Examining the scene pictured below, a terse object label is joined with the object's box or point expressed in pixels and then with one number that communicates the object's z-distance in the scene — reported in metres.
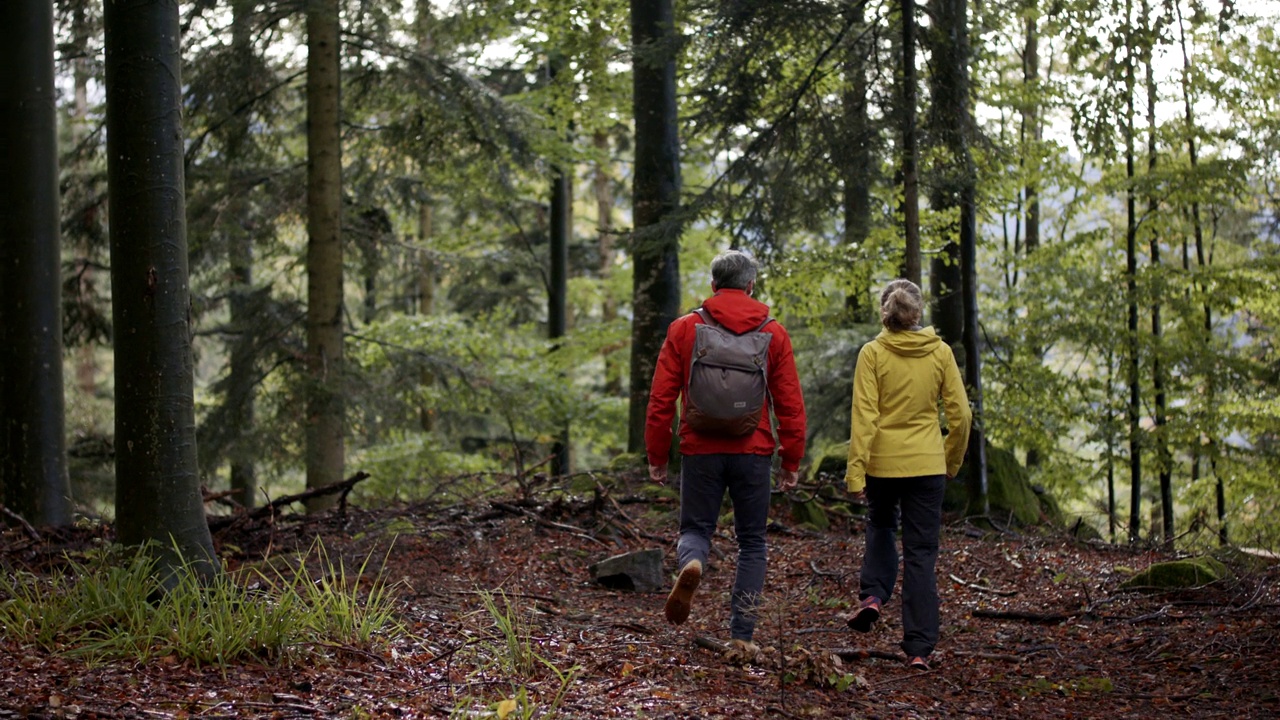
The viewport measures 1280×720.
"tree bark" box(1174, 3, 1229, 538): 13.31
